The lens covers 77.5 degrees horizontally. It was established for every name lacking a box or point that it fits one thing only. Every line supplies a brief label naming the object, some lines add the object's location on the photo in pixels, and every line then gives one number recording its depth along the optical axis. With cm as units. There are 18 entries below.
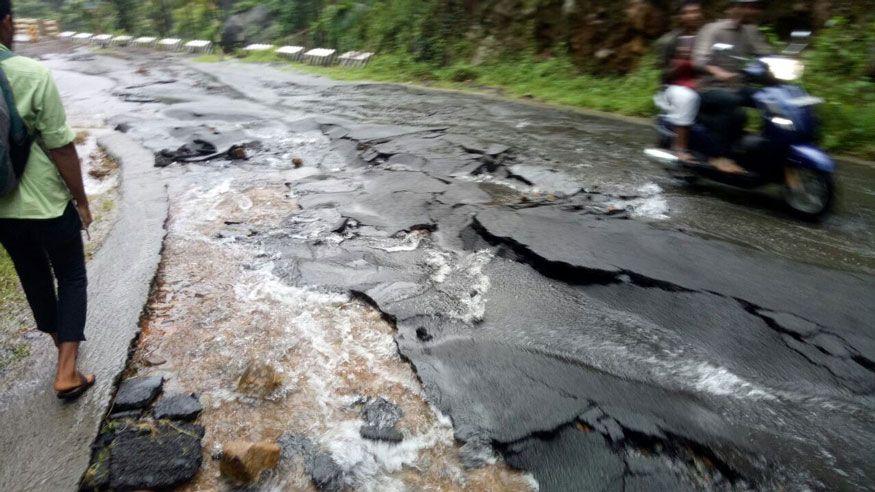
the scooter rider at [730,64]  472
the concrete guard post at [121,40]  2694
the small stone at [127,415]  259
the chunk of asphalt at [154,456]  222
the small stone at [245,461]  222
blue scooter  422
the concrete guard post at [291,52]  1845
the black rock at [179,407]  261
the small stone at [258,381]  279
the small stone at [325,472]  227
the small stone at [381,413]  260
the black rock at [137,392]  265
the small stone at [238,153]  718
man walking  228
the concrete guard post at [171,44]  2422
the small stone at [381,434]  250
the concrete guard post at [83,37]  2919
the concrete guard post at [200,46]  2306
